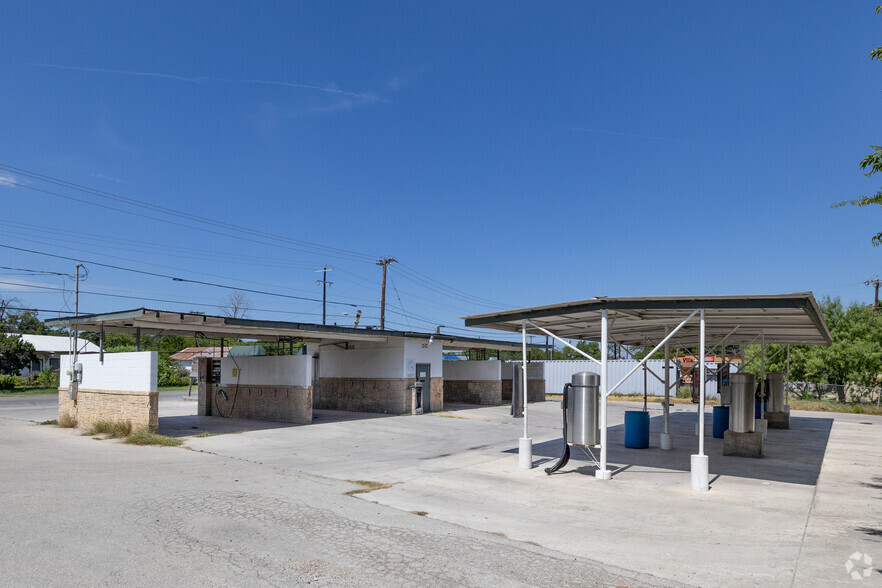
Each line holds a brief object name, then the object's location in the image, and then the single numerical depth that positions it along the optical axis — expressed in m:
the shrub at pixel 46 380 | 40.62
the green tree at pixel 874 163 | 6.76
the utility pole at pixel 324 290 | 53.12
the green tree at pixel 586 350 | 70.03
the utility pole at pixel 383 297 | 40.80
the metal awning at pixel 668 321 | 9.84
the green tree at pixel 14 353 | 38.97
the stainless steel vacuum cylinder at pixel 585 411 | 10.79
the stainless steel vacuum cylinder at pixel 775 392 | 19.77
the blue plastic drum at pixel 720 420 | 16.72
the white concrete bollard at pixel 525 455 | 11.59
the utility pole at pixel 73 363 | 17.92
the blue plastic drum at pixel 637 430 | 14.47
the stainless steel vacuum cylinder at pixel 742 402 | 12.85
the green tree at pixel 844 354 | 30.89
